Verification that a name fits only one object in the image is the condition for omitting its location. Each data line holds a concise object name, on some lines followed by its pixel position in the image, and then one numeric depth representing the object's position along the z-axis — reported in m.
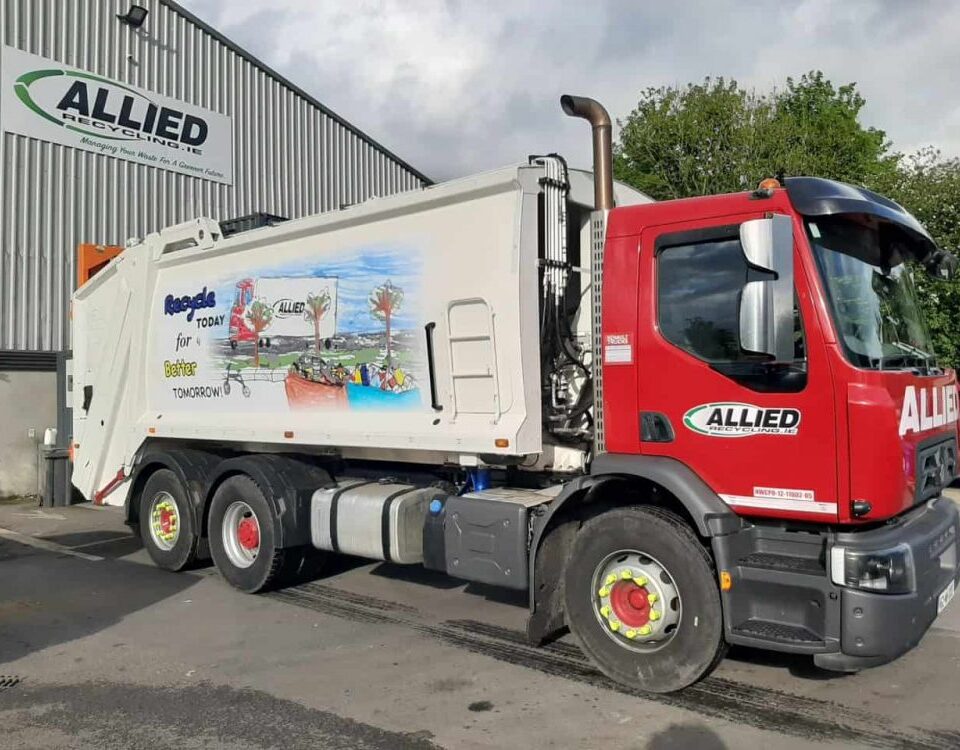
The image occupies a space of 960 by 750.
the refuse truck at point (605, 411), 4.19
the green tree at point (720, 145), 20.11
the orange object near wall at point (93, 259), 10.54
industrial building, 13.04
